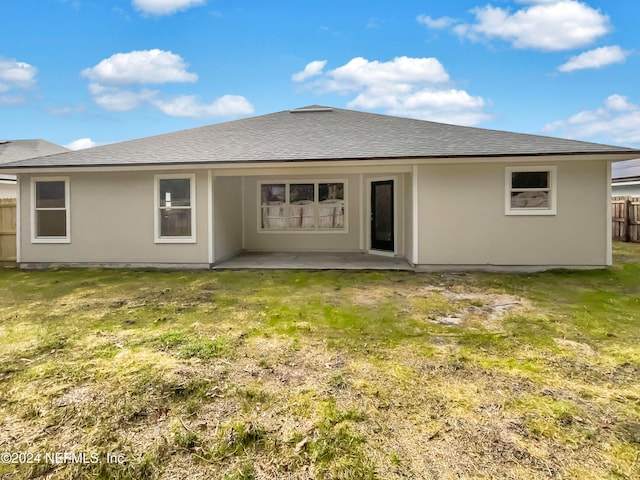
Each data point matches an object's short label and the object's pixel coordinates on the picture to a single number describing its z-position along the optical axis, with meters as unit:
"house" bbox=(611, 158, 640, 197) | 16.19
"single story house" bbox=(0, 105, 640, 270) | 8.09
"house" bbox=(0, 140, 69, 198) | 15.25
